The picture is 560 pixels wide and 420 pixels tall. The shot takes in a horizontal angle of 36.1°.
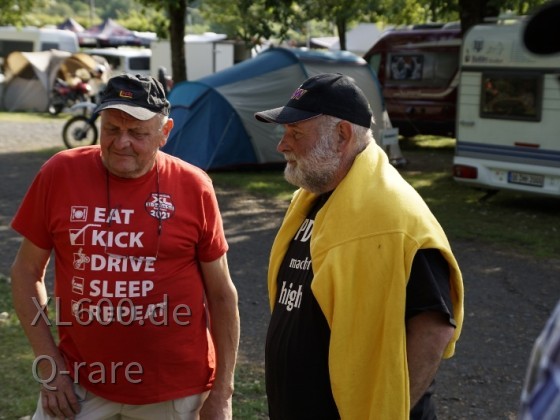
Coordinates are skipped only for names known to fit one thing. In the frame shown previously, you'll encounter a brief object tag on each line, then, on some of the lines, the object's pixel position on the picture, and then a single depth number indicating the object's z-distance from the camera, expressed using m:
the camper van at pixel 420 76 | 18.56
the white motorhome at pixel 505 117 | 11.34
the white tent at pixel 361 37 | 38.06
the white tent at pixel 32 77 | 28.03
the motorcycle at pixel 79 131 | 16.91
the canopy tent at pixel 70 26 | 51.12
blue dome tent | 14.40
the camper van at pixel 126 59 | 36.59
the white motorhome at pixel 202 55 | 35.56
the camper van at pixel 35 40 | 35.19
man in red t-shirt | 3.05
